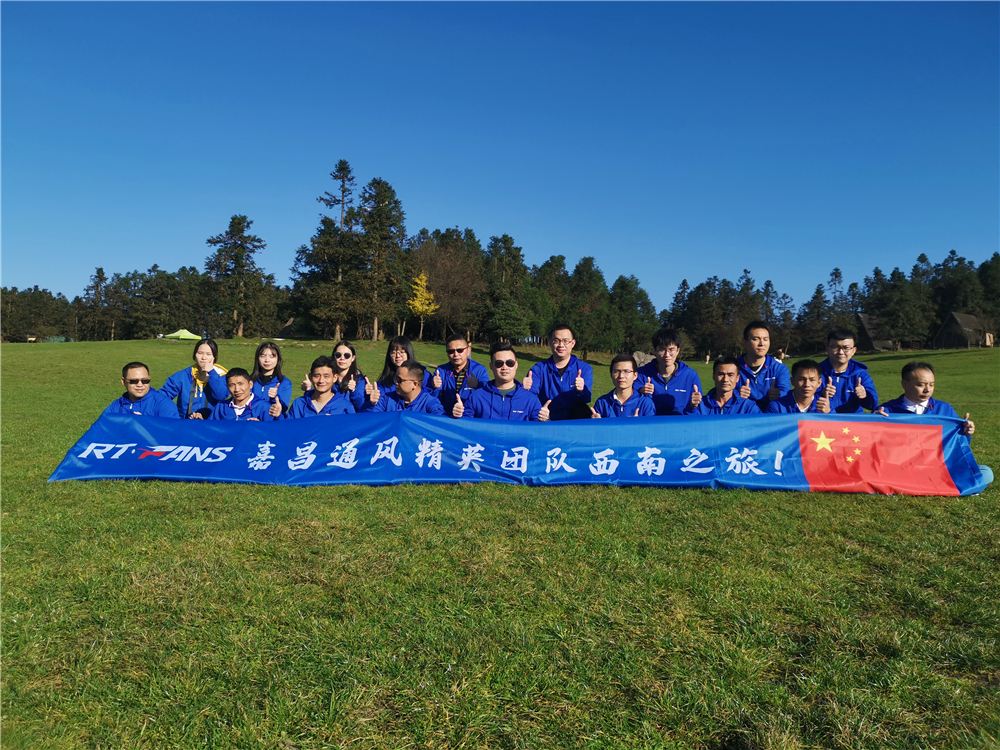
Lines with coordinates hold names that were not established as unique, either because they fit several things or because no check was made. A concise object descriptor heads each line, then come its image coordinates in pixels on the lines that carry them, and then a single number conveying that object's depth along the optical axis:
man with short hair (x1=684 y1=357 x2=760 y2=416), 6.89
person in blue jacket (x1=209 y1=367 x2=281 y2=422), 7.30
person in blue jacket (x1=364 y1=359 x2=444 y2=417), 7.26
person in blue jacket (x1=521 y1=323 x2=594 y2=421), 7.49
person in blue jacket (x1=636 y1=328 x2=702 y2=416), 7.32
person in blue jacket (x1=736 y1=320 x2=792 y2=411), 7.23
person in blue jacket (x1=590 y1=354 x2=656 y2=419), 6.88
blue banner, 6.11
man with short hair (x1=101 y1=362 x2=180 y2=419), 7.25
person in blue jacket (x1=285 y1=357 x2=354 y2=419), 7.23
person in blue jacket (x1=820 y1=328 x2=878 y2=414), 7.23
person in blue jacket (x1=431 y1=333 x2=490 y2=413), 7.43
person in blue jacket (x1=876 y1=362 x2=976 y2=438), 6.51
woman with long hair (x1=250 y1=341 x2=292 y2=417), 7.67
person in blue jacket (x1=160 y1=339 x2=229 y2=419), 8.00
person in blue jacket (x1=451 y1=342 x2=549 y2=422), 6.95
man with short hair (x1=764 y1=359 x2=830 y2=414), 6.57
